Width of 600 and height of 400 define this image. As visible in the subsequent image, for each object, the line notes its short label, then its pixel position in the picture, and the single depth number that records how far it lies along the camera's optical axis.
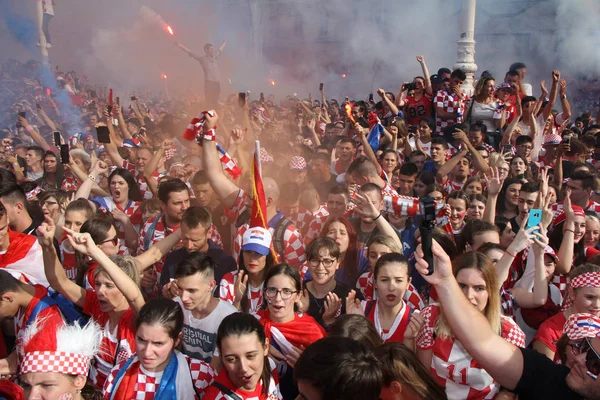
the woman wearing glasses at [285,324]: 2.76
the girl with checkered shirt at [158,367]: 2.39
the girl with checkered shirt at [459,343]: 2.29
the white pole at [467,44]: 11.09
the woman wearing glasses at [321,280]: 3.16
